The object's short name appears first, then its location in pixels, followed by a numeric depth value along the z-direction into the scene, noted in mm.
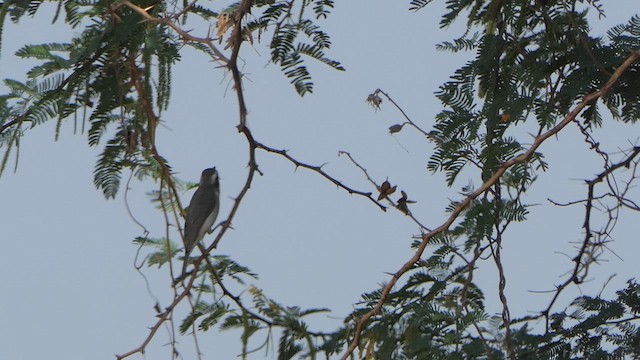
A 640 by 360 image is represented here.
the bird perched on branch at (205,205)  13180
